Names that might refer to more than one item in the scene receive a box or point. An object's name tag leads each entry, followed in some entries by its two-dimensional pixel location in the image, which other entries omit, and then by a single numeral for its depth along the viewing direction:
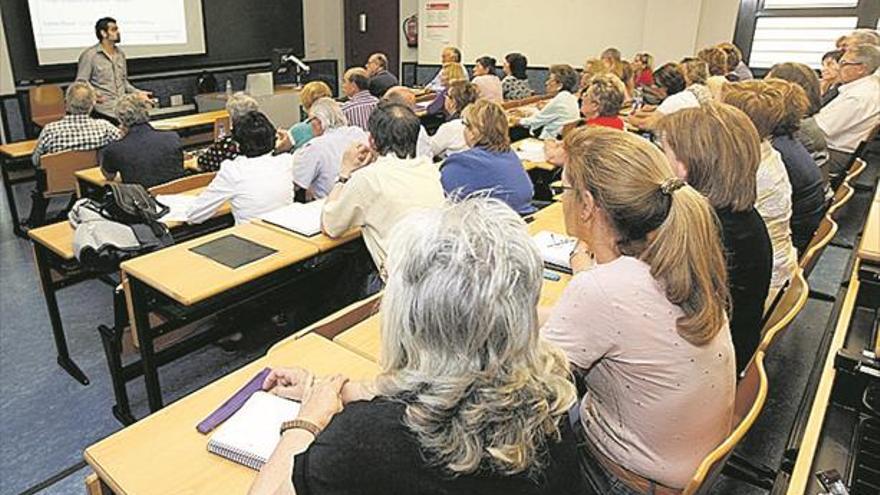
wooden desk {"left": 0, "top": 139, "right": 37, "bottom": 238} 4.50
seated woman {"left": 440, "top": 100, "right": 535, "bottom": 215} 3.00
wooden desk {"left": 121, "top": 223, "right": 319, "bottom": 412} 2.10
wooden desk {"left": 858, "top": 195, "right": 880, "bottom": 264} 2.39
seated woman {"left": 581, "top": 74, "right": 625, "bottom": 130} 4.11
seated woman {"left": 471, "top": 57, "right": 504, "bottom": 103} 6.11
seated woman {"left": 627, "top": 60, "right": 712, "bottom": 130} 4.92
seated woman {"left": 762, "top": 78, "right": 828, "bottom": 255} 2.78
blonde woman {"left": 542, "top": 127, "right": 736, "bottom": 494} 1.28
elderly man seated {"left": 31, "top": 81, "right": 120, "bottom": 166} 4.24
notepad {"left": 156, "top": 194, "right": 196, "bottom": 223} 2.95
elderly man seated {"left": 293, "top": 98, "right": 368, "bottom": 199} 3.39
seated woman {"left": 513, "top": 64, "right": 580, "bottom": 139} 5.01
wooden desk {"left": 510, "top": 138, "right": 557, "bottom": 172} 4.17
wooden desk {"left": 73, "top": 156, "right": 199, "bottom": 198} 3.69
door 9.59
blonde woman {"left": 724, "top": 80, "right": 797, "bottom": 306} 2.37
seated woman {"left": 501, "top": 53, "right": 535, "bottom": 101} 7.00
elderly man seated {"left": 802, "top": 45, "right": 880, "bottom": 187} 4.14
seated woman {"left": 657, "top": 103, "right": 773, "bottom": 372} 1.75
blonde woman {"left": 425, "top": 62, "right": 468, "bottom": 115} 6.19
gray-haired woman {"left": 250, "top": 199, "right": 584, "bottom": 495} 0.88
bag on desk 2.50
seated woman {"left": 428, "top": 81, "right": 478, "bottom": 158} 4.39
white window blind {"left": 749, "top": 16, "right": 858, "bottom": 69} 6.87
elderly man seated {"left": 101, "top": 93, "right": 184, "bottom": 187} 3.59
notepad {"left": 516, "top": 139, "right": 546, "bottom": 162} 4.33
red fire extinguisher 9.35
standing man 6.00
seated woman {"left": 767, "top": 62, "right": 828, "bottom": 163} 3.59
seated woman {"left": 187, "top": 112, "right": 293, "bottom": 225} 2.88
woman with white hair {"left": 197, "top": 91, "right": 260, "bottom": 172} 3.54
